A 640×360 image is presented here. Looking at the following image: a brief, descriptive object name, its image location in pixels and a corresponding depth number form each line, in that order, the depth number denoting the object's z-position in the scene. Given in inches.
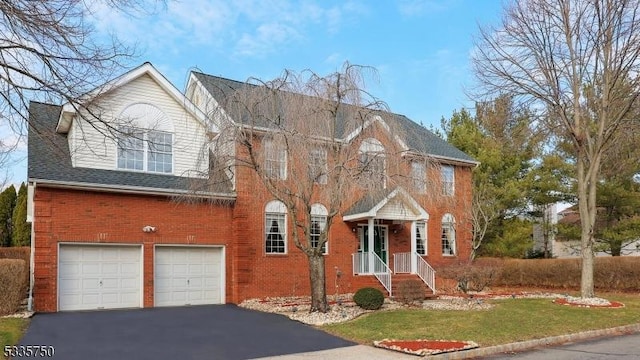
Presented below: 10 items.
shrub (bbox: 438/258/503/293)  715.4
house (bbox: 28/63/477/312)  642.8
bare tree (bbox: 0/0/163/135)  327.0
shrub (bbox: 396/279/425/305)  716.7
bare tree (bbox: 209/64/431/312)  587.2
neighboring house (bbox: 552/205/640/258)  1363.2
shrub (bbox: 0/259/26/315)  585.0
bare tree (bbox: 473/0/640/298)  746.8
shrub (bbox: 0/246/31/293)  929.1
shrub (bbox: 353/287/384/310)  648.4
